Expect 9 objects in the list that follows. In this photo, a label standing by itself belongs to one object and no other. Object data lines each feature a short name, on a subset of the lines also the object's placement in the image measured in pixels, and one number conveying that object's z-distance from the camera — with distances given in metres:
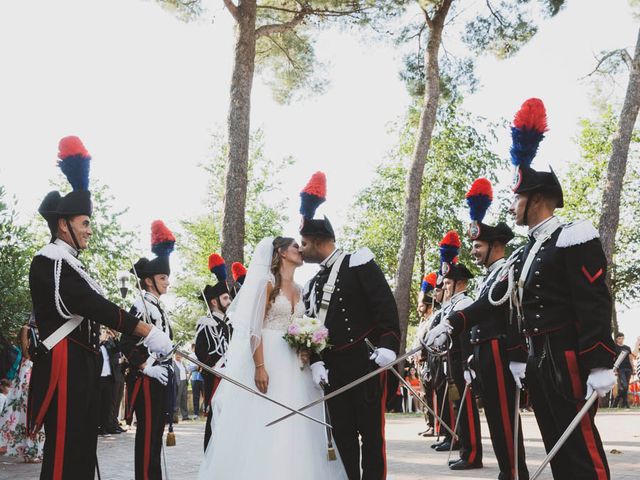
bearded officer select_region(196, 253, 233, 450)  7.96
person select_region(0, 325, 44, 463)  8.32
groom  4.87
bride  5.09
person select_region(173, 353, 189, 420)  17.36
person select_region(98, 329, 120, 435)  10.48
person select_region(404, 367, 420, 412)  20.16
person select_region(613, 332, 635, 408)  18.31
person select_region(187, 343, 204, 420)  19.11
